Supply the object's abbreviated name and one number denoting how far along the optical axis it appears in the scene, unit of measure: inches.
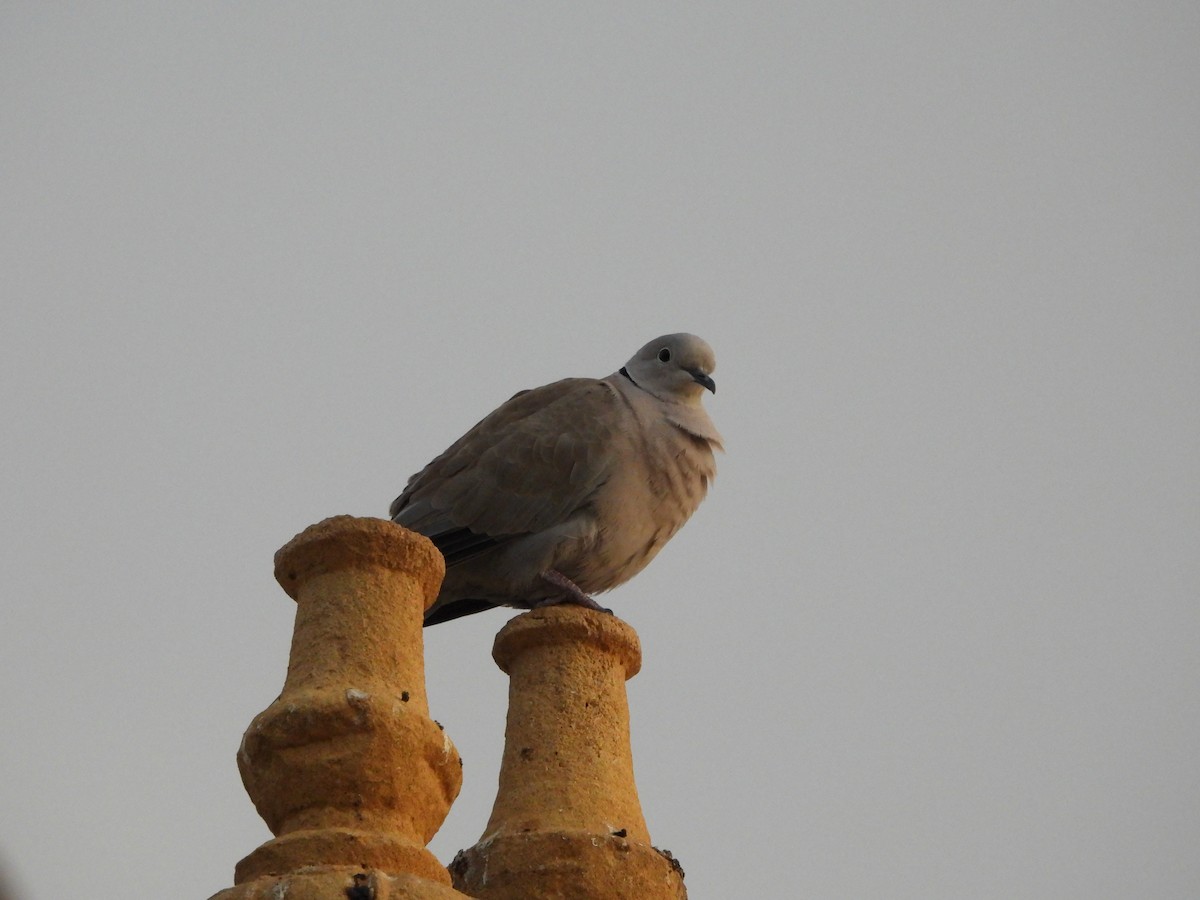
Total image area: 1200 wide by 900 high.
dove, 586.9
